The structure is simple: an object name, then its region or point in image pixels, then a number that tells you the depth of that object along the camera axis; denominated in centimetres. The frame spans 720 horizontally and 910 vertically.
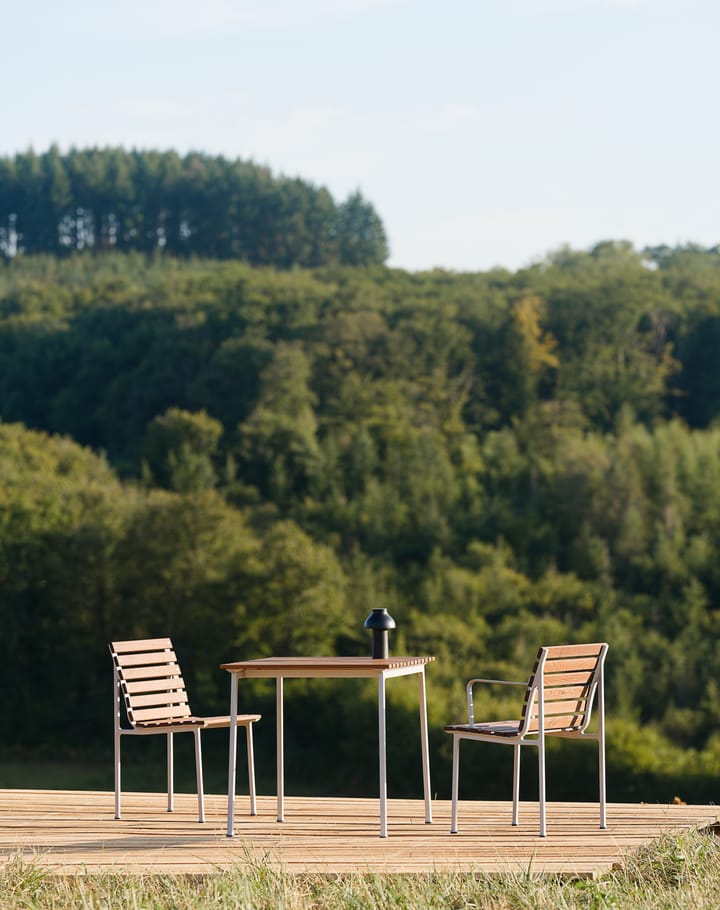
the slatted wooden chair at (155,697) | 1070
